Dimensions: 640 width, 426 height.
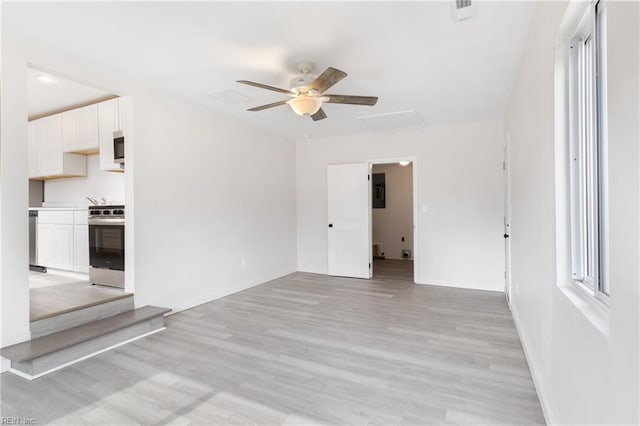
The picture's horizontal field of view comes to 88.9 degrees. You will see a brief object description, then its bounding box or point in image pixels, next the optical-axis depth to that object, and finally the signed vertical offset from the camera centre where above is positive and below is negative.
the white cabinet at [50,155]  4.49 +0.88
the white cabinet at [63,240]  4.15 -0.32
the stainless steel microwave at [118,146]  3.62 +0.77
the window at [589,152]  1.25 +0.24
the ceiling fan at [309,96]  2.71 +1.02
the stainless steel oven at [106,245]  3.57 -0.34
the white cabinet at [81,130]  3.97 +1.09
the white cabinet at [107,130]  3.67 +0.98
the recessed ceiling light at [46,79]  3.30 +1.42
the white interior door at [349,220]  5.69 -0.16
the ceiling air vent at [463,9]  2.09 +1.32
